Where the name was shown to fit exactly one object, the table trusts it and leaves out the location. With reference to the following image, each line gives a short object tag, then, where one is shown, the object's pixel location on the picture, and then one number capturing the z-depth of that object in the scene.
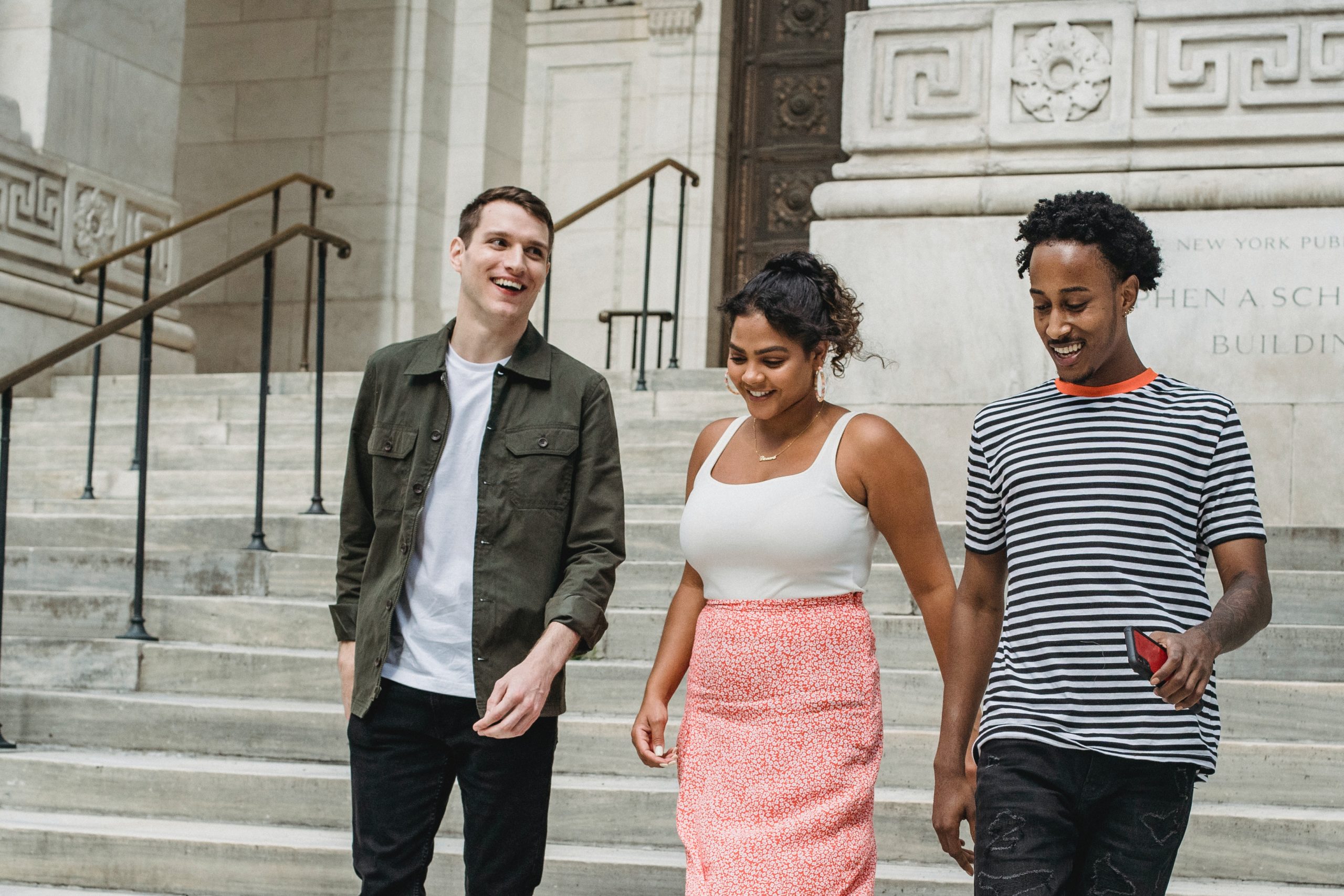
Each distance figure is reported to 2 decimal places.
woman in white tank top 2.77
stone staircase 4.36
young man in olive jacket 3.00
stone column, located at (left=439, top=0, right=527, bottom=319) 11.57
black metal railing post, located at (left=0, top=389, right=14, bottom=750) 5.43
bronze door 11.43
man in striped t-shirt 2.43
